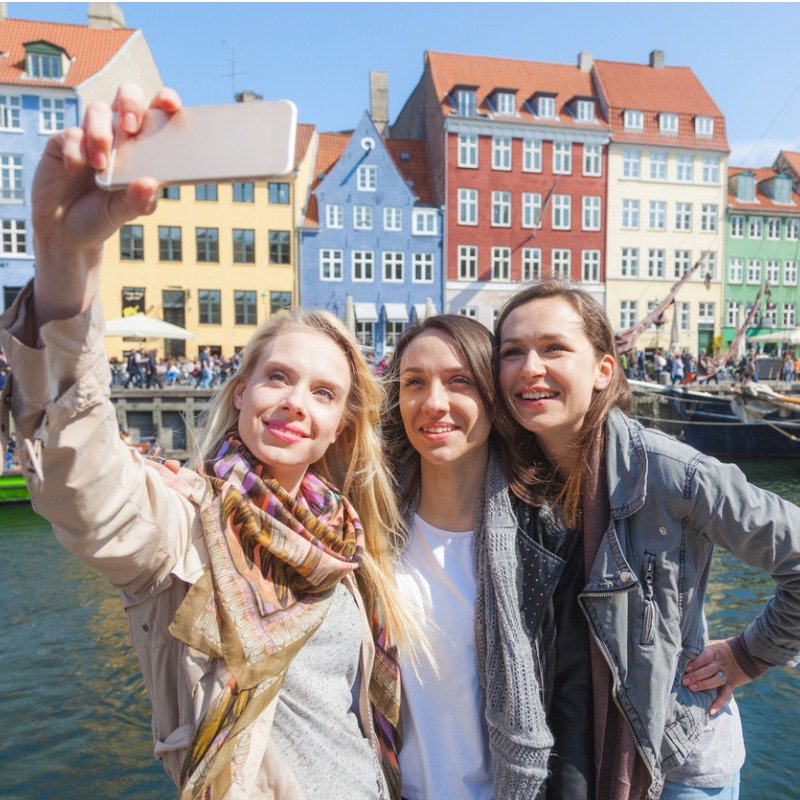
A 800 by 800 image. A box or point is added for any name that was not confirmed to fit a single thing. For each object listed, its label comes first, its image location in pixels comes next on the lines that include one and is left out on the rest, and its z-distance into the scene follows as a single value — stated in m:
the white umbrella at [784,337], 24.15
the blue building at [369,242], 33.31
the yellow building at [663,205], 37.00
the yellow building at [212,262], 31.69
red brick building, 34.72
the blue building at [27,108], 30.22
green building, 38.56
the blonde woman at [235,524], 1.24
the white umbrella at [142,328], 20.50
